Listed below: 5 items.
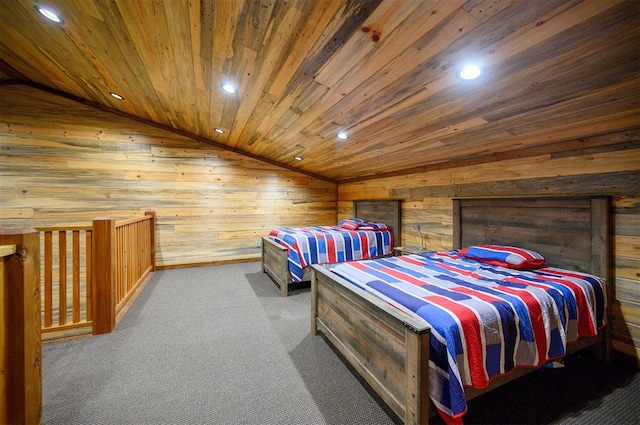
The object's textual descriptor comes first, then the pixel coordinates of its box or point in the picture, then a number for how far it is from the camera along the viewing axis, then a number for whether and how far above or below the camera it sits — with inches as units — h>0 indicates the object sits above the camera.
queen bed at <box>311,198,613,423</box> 48.4 -21.8
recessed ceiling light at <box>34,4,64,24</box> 78.4 +61.3
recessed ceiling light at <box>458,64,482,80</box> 60.5 +33.9
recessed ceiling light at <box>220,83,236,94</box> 96.3 +47.5
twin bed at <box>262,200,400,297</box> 132.1 -18.3
